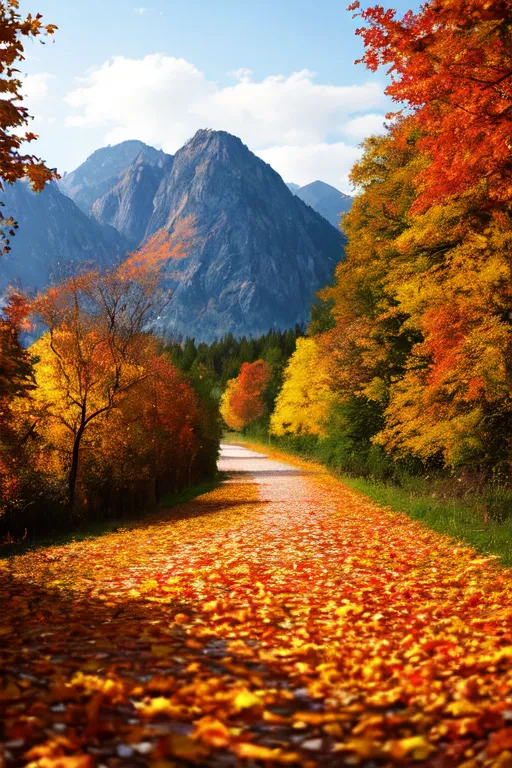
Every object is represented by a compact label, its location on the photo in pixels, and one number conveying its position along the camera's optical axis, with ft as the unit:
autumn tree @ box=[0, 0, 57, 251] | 22.54
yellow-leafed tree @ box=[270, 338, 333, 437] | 133.28
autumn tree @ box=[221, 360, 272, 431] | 275.80
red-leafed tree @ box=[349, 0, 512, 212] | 24.95
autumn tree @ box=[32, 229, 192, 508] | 54.13
